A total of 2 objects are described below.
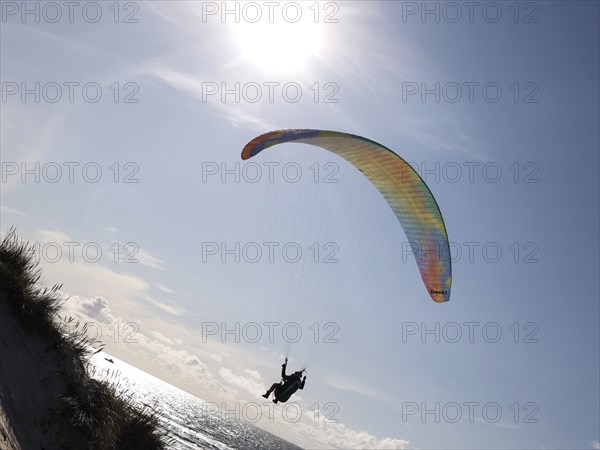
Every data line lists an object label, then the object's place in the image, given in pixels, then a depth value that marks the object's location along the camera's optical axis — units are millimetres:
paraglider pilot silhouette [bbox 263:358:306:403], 14430
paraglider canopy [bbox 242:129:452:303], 14906
